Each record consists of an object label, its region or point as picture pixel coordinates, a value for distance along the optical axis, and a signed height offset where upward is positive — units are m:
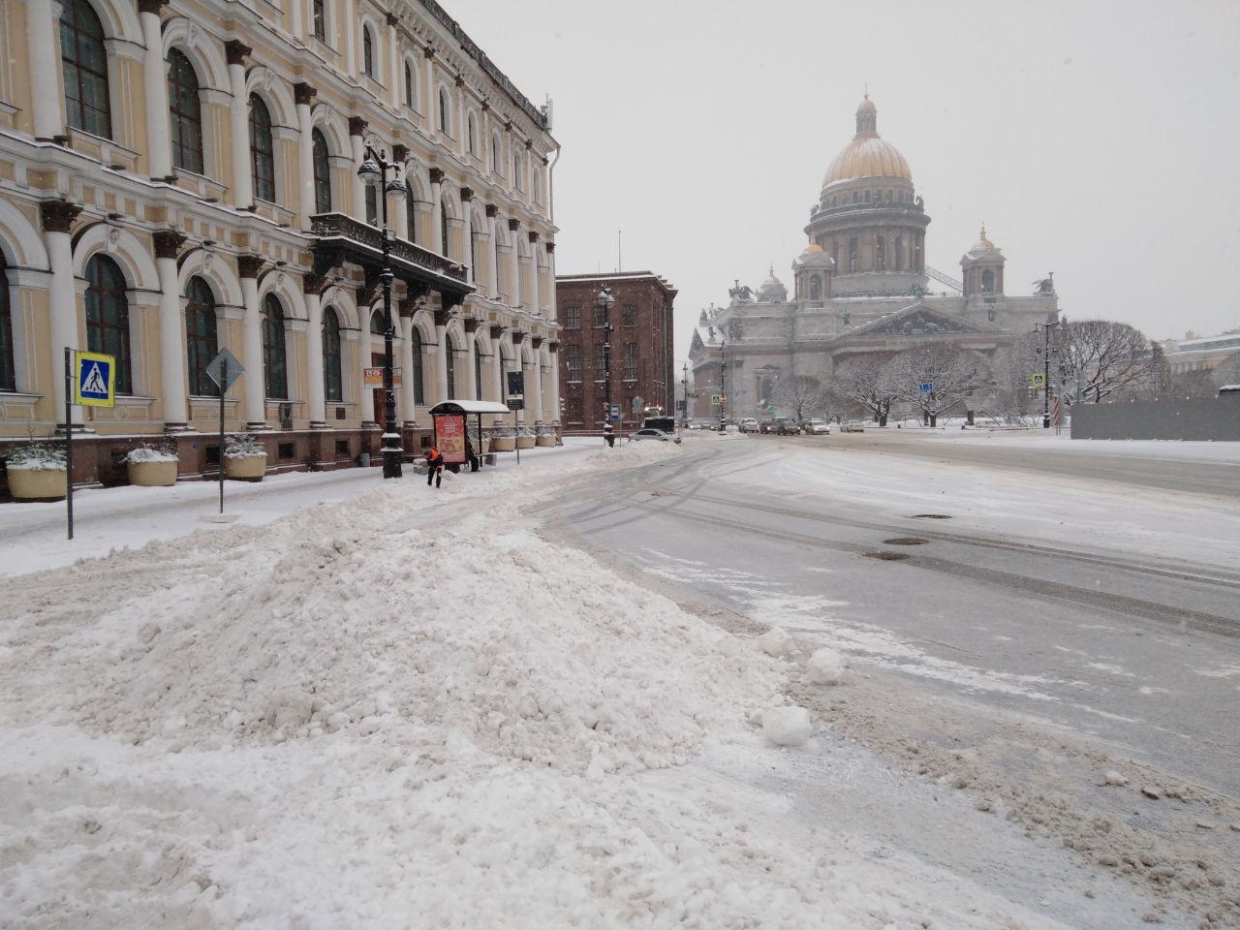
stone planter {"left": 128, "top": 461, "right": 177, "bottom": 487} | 17.12 -0.84
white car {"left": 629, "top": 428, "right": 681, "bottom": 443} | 53.09 -0.57
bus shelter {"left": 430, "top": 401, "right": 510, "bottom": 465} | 22.80 +0.10
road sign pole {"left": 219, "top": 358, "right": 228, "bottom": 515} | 13.01 +1.11
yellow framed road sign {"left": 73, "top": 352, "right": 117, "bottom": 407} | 10.65 +0.91
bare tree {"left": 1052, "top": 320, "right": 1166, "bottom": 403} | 62.10 +5.22
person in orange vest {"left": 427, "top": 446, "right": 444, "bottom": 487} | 18.84 -0.83
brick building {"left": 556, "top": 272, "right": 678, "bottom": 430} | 74.50 +8.83
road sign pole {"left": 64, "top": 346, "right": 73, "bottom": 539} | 10.40 +0.30
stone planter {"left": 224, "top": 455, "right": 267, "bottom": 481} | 20.00 -0.87
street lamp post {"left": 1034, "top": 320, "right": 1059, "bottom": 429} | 56.49 +3.14
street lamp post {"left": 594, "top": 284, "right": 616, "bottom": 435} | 39.61 +5.61
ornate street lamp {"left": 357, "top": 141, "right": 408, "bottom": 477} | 20.27 +1.32
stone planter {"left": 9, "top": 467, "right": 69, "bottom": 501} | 14.36 -0.84
